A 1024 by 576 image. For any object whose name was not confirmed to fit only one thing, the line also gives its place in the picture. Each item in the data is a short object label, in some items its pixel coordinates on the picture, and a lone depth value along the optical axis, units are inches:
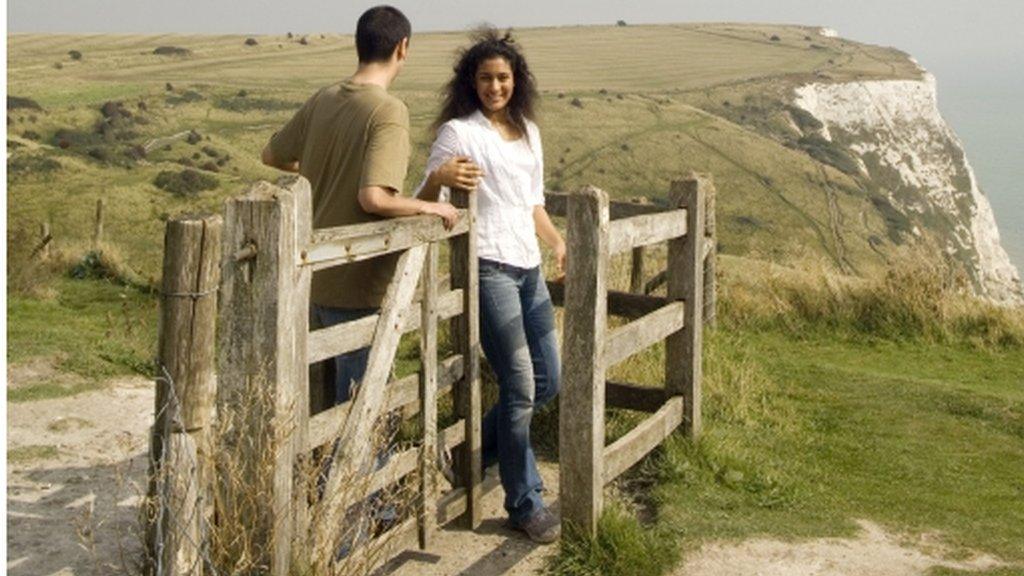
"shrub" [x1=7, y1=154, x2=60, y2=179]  1846.7
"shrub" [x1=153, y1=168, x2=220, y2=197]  1804.9
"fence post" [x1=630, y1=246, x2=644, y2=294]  396.8
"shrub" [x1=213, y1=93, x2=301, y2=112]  3572.8
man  188.2
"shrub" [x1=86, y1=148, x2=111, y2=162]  2176.4
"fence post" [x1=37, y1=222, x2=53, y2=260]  613.3
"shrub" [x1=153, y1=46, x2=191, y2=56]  4940.9
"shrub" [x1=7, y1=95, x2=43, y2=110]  3029.0
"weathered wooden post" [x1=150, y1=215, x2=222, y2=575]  155.9
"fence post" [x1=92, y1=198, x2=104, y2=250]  707.2
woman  213.3
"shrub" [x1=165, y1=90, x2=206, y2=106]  3587.6
